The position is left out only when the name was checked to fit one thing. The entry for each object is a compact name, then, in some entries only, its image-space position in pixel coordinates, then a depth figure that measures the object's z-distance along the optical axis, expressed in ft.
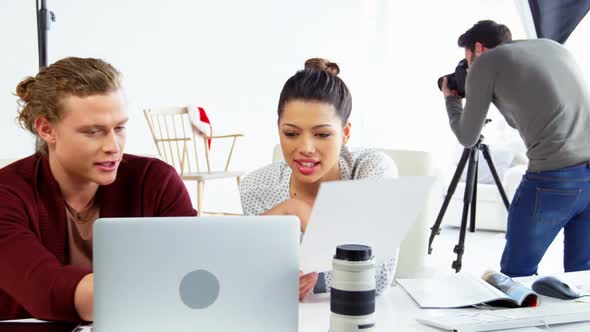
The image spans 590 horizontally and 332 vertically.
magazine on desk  3.61
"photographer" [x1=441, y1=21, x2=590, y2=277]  6.30
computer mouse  3.79
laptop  2.57
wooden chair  13.11
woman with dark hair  4.62
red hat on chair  14.43
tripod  9.20
